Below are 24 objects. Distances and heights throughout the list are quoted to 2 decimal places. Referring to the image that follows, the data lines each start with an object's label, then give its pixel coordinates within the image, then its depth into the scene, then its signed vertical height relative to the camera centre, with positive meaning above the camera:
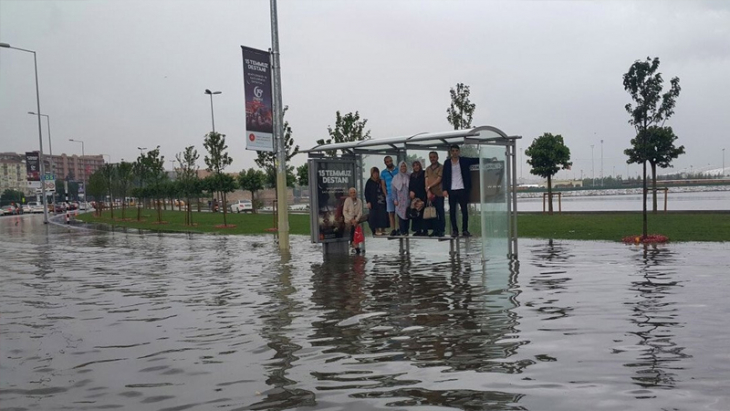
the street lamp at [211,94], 57.66 +7.74
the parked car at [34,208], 109.49 -2.24
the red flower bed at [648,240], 17.44 -1.52
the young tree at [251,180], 67.56 +0.76
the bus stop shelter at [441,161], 14.62 +0.30
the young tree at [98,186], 71.12 +0.59
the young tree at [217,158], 56.25 +2.47
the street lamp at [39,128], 57.32 +5.81
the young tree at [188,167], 67.00 +2.26
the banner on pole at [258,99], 19.03 +2.41
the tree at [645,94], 19.19 +2.30
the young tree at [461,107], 31.11 +3.30
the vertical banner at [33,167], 73.31 +2.79
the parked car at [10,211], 97.74 -2.30
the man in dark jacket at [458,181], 15.43 +0.04
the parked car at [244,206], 69.84 -1.80
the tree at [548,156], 38.94 +1.38
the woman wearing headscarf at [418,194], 16.38 -0.24
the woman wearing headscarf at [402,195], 16.98 -0.26
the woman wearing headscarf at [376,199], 17.64 -0.35
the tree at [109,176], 68.24 +1.55
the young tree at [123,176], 65.14 +1.42
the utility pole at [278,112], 20.02 +2.13
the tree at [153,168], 67.06 +2.11
